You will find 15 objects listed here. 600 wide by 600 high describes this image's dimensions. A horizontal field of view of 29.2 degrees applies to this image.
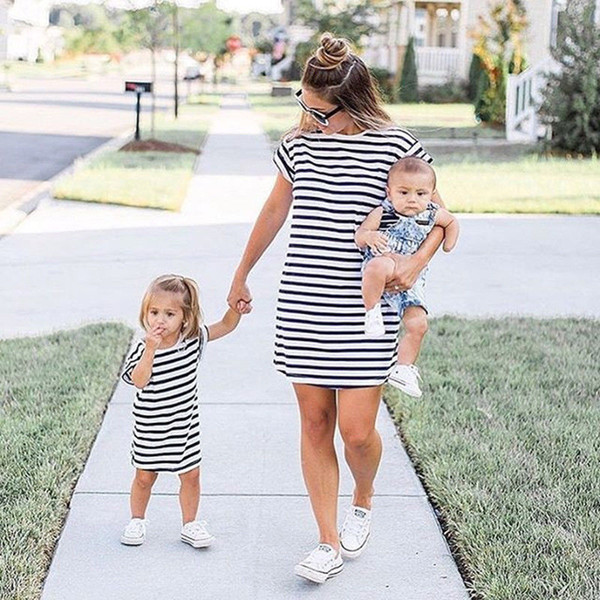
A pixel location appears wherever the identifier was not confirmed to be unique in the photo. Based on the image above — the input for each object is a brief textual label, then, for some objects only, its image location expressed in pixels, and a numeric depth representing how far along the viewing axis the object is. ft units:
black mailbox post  60.85
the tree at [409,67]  115.03
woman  11.62
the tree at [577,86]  58.95
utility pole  76.13
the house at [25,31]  284.00
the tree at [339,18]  117.80
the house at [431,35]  120.26
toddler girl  12.35
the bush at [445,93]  120.67
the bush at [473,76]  107.77
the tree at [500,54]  84.53
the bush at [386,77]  126.74
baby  11.34
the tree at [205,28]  104.56
